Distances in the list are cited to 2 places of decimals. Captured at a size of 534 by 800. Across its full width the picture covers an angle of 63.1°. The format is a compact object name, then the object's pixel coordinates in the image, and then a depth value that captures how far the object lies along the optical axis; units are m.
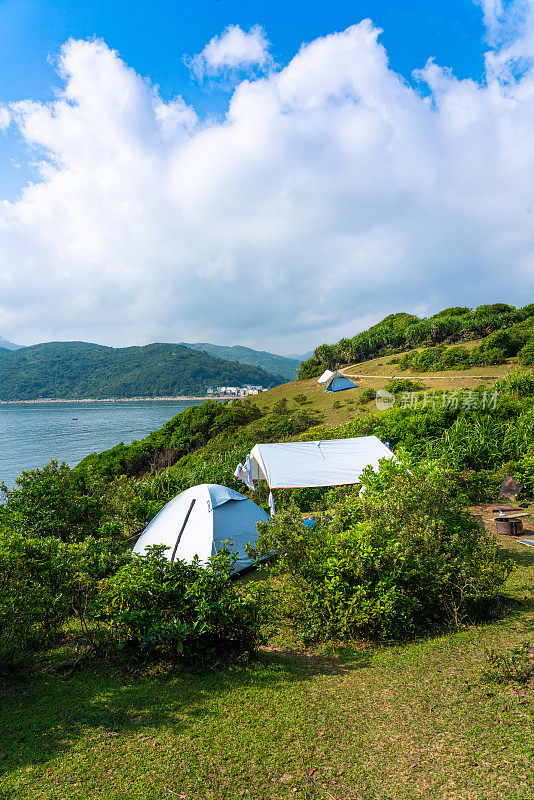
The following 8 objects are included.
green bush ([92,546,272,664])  5.14
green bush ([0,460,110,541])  7.38
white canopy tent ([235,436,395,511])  12.34
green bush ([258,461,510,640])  5.91
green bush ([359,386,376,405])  33.16
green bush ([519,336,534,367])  32.09
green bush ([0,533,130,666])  4.82
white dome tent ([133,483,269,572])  9.09
